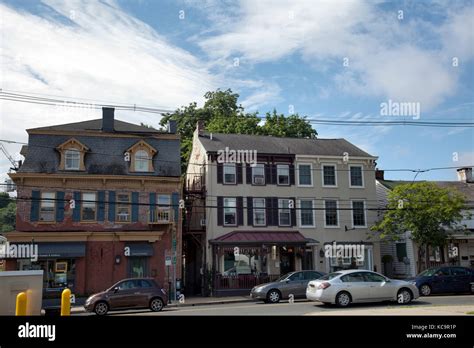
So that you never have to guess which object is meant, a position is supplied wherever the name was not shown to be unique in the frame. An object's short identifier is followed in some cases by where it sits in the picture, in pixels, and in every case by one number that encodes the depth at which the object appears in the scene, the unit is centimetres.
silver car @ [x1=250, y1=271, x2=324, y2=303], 2254
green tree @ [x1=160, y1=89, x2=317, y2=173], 4656
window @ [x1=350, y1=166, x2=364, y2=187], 3547
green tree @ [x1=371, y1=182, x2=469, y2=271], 2966
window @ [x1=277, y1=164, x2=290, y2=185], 3403
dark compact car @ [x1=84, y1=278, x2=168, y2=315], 1962
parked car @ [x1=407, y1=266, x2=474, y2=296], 2359
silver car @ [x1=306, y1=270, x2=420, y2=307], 1748
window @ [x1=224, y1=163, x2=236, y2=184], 3294
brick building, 2828
